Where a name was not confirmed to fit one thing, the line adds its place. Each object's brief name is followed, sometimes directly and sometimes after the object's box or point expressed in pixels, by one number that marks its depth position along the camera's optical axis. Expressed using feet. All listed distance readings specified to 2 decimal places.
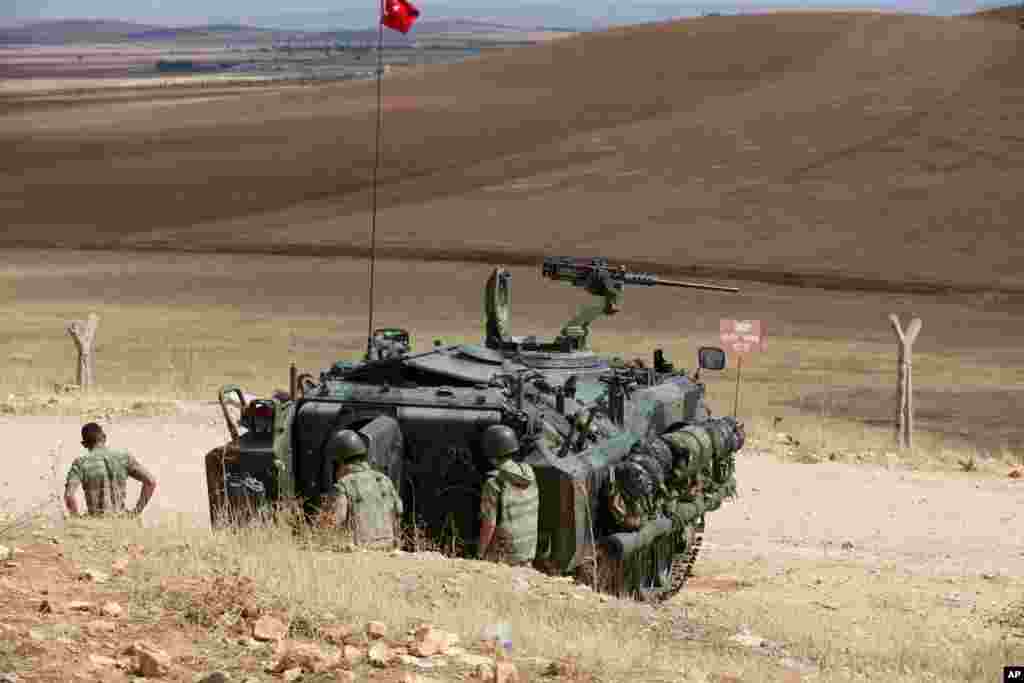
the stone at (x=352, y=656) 60.59
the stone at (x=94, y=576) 68.24
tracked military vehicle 84.43
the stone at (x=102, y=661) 58.49
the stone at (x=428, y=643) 61.87
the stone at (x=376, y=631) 63.26
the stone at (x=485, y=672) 59.77
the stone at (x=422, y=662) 60.80
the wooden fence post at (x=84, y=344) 184.65
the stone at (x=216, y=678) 58.23
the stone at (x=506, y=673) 59.36
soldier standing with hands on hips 89.71
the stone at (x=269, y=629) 63.05
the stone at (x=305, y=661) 59.36
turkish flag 141.90
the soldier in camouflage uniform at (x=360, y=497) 80.84
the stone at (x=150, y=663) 58.18
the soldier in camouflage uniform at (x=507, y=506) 81.56
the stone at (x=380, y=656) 60.34
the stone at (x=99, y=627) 61.93
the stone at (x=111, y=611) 63.93
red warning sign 171.22
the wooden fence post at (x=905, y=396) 169.07
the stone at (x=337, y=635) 63.26
